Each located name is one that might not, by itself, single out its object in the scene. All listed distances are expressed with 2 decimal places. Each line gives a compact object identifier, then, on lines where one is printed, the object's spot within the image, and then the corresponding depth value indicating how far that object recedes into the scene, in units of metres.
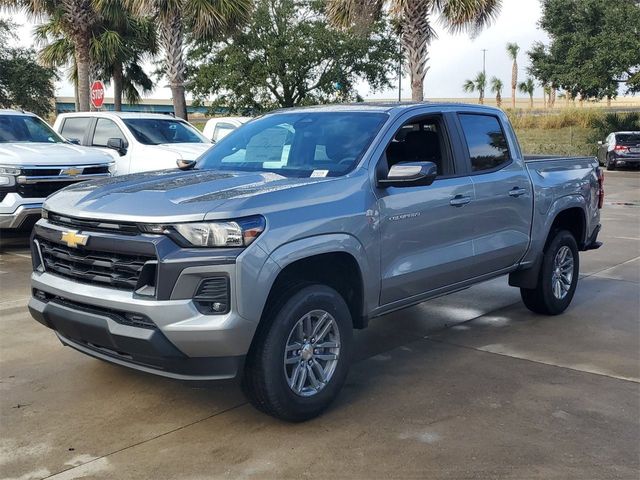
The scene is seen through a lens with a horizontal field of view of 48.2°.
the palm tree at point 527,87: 98.38
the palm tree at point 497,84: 102.94
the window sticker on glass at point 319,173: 4.59
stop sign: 16.83
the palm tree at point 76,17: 19.77
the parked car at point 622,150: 27.39
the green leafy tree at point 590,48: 29.47
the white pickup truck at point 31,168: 9.23
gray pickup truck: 3.72
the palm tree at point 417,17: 17.88
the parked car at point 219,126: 17.11
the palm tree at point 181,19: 17.73
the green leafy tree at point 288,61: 33.34
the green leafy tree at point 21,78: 30.89
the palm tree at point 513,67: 91.50
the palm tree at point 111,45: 22.22
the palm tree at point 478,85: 98.94
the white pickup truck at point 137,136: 11.64
